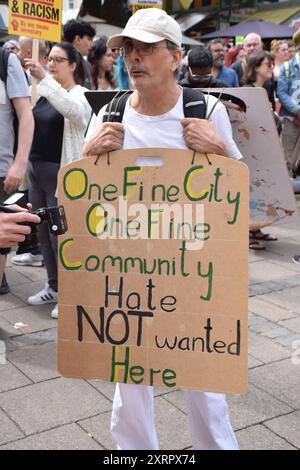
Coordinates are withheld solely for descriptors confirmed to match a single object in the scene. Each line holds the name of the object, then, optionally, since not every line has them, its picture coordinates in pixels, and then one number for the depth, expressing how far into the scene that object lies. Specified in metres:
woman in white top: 4.09
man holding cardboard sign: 2.04
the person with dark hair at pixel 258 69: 6.70
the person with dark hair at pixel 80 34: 5.90
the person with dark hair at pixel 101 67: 6.21
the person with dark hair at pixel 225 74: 7.36
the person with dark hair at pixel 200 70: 4.92
